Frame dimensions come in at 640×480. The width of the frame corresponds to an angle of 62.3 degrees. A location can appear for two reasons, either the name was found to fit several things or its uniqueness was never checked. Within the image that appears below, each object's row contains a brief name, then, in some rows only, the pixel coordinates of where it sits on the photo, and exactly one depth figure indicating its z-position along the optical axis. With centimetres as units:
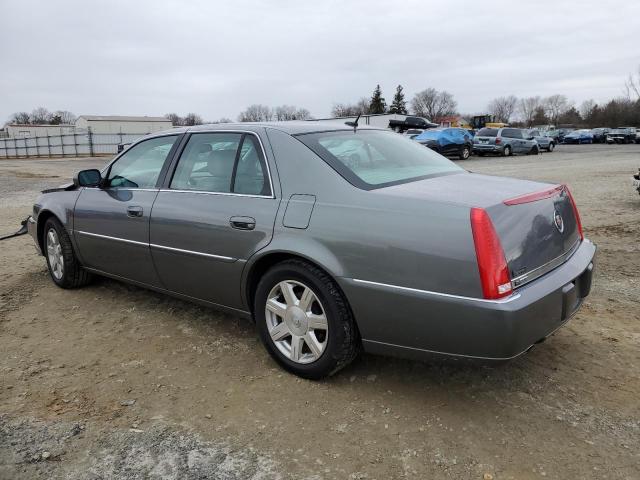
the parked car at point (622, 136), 4669
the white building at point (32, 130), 6887
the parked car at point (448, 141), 2422
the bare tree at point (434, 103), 10881
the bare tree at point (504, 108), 12300
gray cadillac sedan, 252
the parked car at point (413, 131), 3181
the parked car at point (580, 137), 5006
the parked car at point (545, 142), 3444
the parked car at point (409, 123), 3562
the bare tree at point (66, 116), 10499
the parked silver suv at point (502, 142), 2745
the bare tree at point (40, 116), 10422
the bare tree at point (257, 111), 9362
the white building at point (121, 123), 7181
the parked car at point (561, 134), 5339
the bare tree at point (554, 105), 11855
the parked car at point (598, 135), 5066
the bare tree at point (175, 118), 8462
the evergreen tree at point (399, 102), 9106
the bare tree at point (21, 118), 10484
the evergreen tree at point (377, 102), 8688
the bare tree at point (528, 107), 12112
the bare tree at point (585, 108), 10156
